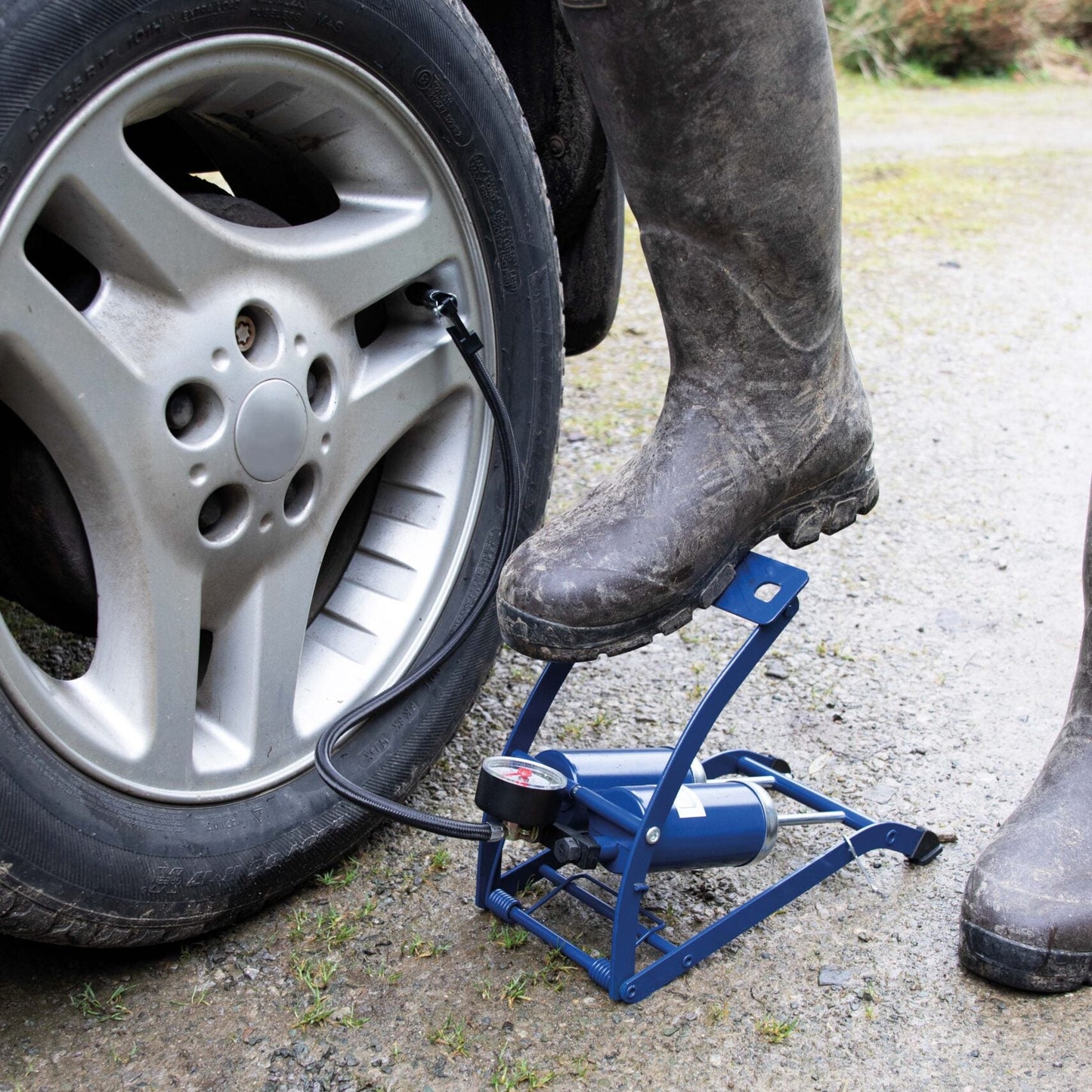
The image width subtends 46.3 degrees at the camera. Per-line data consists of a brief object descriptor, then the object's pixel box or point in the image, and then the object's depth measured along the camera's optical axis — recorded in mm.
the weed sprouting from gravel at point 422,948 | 1483
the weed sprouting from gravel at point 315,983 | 1369
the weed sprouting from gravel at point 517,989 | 1411
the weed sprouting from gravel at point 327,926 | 1495
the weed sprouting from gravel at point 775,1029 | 1369
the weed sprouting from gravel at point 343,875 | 1590
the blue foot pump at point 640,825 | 1400
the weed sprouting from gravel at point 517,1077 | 1289
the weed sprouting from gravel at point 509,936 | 1500
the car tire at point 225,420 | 1206
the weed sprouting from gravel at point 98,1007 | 1360
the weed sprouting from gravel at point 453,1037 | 1334
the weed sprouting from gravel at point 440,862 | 1647
